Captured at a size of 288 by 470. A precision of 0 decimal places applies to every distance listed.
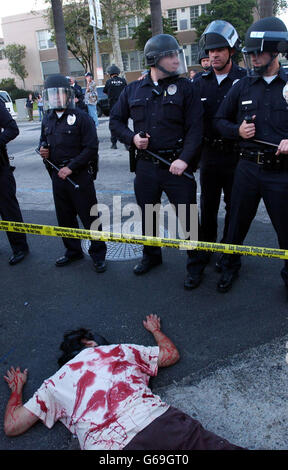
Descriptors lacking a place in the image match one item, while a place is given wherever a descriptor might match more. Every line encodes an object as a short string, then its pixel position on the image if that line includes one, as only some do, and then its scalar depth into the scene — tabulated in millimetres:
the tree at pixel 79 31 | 40125
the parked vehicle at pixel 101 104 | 20609
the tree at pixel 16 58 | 52222
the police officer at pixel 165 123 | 3385
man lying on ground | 1866
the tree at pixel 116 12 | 36531
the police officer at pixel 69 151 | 3932
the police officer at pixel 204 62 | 5031
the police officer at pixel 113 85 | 11055
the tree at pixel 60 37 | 16219
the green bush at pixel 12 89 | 46500
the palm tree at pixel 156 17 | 14617
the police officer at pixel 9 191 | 4254
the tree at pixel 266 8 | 9742
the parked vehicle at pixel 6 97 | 26097
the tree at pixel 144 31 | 38781
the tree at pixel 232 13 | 36212
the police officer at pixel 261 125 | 2922
